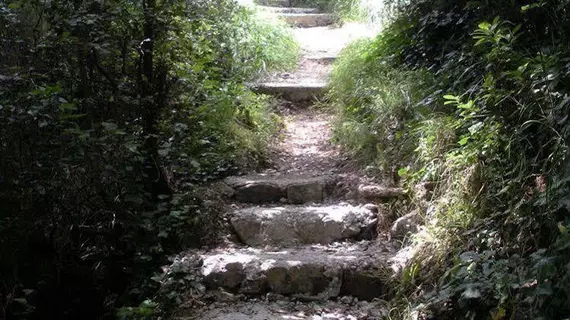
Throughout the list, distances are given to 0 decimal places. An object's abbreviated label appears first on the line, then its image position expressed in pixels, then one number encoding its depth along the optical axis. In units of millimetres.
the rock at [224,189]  3828
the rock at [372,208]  3562
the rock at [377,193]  3520
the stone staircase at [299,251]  2975
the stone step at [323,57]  7480
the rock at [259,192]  3939
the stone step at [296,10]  10781
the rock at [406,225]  3178
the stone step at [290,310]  2838
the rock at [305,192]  3963
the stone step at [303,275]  3023
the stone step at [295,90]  6102
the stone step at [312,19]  10062
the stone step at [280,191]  3947
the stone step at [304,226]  3498
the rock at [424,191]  3205
